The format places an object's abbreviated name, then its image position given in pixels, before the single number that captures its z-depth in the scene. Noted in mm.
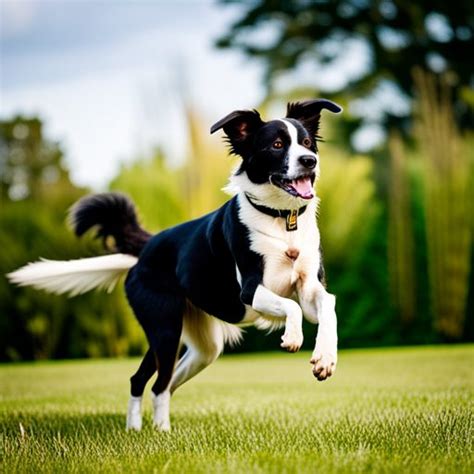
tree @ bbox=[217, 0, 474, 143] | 18844
